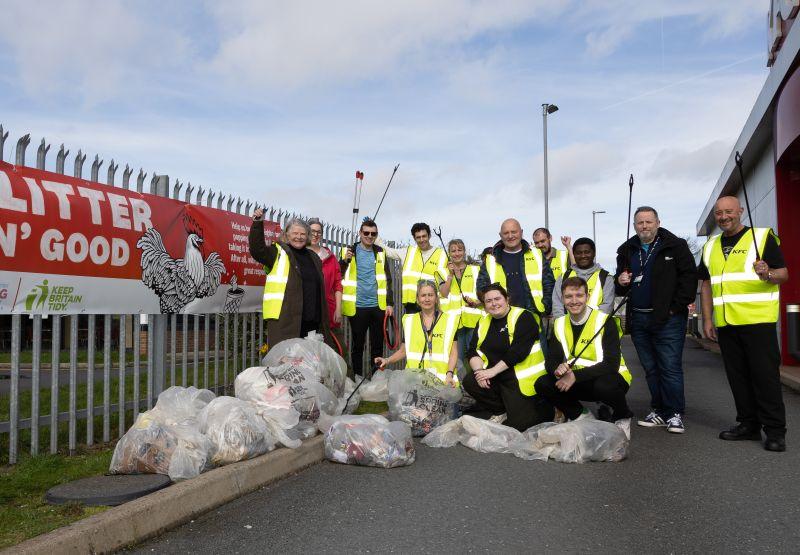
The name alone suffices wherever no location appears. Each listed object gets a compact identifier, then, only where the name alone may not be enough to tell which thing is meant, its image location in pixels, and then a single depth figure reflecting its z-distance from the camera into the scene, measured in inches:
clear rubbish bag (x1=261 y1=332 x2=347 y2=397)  228.4
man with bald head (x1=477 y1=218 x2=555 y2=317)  286.0
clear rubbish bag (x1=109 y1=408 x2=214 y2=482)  164.1
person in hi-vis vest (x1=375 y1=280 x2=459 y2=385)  254.4
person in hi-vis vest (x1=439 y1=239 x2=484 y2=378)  309.3
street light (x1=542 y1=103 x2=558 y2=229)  914.1
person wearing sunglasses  320.5
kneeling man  225.6
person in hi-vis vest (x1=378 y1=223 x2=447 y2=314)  335.6
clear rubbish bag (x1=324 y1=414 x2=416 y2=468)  193.3
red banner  186.5
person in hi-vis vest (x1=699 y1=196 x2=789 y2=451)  214.8
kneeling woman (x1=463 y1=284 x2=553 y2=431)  237.3
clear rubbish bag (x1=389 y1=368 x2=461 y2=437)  234.1
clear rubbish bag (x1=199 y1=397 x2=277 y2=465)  174.7
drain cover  145.4
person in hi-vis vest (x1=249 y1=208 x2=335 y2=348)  252.7
